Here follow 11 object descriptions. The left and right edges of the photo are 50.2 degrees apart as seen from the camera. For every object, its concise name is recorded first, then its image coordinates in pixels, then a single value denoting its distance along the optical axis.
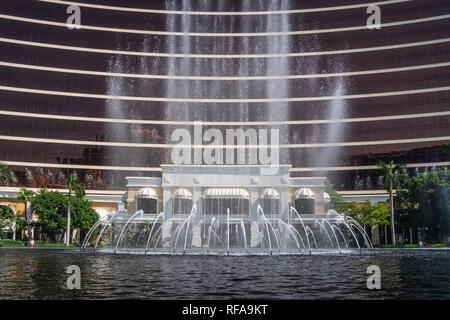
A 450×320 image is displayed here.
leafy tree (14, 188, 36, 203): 68.06
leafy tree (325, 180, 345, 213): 67.19
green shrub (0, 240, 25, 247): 58.84
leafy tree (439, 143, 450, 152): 55.39
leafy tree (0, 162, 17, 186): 57.48
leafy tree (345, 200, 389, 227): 64.81
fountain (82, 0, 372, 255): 61.69
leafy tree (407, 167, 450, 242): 55.97
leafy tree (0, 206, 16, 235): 63.27
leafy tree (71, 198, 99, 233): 67.62
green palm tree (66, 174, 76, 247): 62.35
